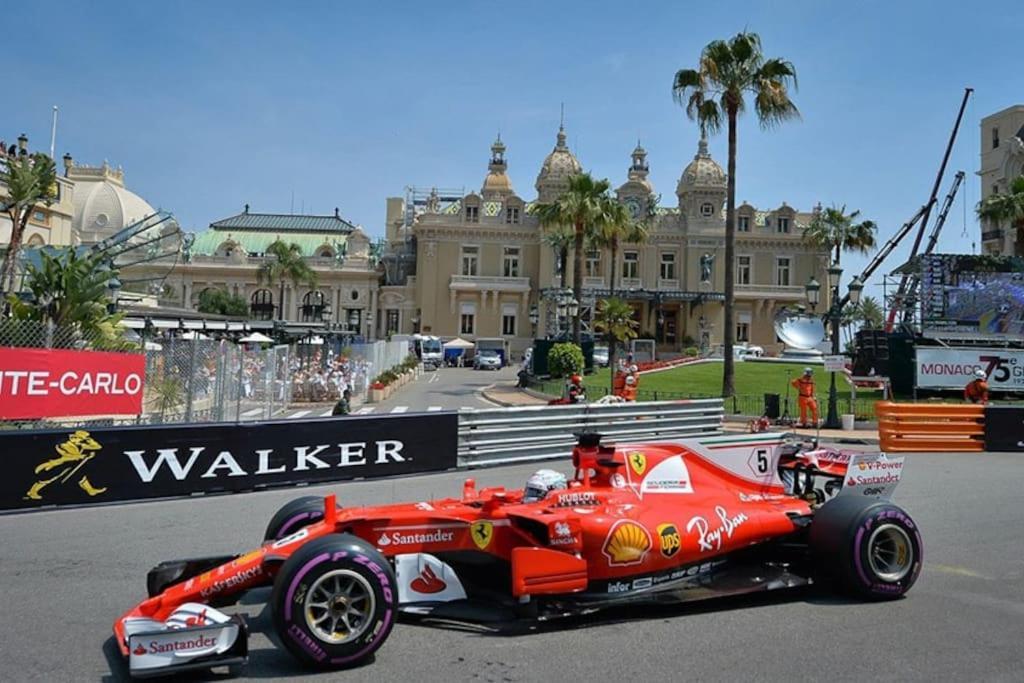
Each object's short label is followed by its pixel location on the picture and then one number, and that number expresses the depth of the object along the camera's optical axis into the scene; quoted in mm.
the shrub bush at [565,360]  35781
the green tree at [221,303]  79188
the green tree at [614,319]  47125
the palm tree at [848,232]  55750
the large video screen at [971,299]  33062
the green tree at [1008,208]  39125
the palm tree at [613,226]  44275
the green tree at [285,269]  79312
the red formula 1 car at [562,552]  4922
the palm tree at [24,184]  27562
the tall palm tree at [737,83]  29141
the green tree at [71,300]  16797
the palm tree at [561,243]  53338
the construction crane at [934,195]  42562
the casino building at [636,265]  77312
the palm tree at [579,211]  42531
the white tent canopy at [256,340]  33438
